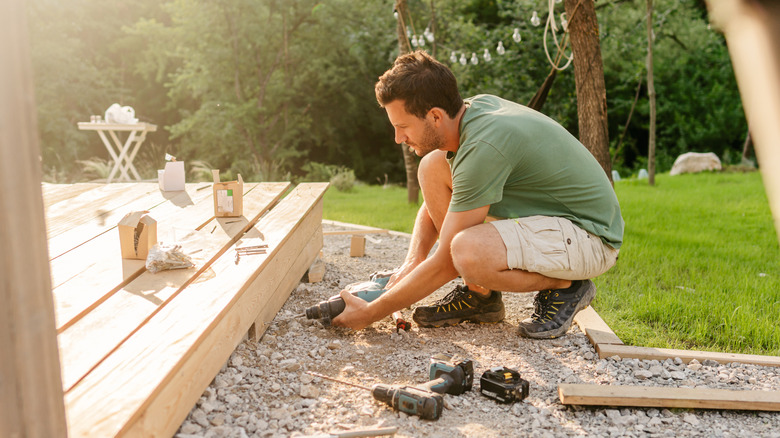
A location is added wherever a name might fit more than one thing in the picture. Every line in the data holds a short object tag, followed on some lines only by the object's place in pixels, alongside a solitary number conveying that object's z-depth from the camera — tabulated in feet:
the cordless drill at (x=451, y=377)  6.41
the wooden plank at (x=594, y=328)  8.02
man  7.47
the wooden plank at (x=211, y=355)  4.68
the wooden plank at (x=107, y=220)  8.15
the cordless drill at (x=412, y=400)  5.95
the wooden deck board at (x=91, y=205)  9.49
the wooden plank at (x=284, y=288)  7.76
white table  23.31
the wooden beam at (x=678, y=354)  7.55
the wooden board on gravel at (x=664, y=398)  6.28
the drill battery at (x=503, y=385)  6.42
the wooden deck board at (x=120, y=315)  4.98
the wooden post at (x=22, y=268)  2.45
